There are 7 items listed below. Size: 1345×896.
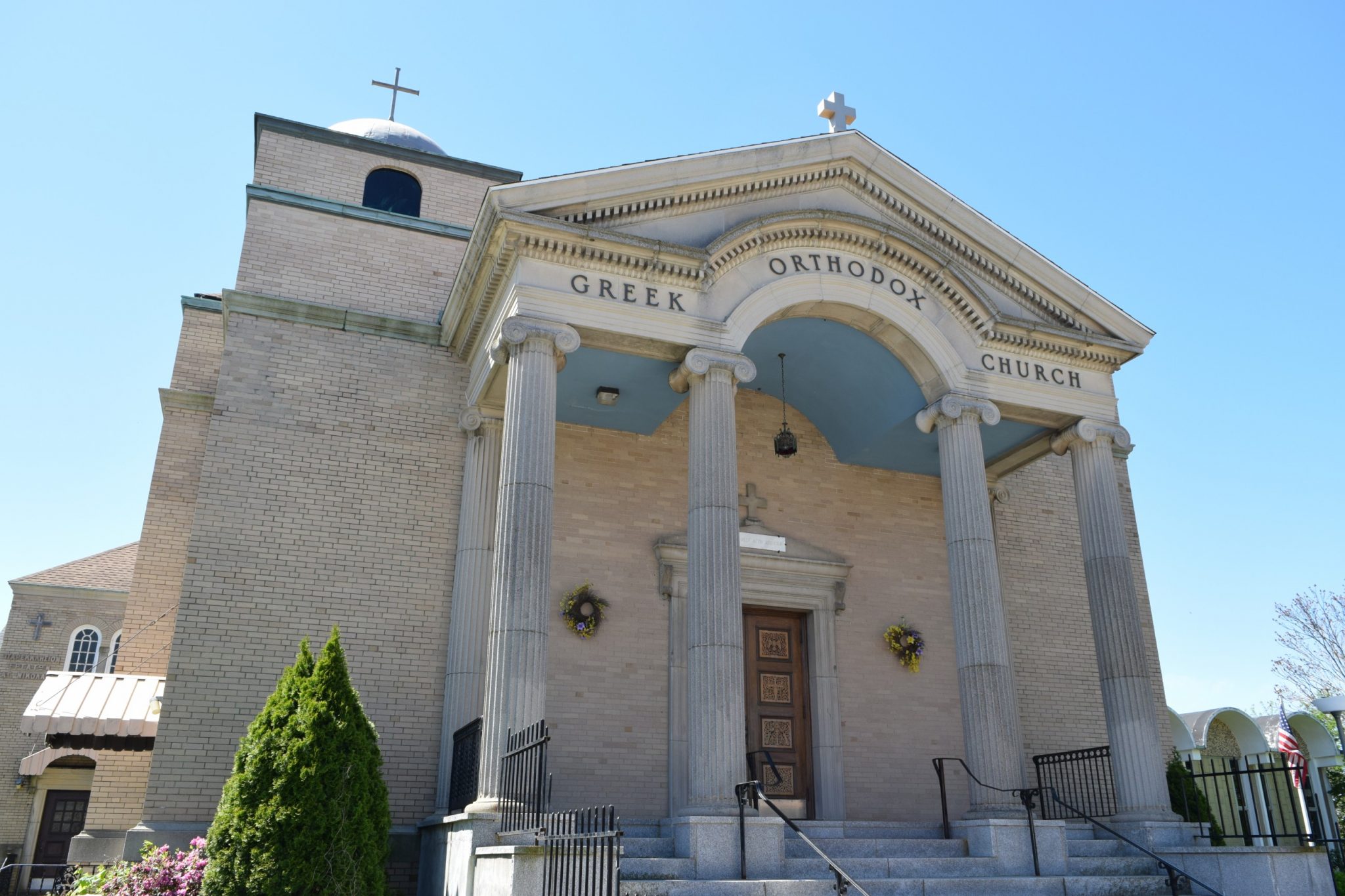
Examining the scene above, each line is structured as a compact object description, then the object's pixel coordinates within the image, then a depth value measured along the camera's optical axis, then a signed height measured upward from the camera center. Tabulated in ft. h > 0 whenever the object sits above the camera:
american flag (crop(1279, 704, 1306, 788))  45.59 +3.42
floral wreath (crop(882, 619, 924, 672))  45.42 +7.13
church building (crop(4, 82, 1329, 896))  32.94 +11.02
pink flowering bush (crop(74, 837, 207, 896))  29.68 -1.72
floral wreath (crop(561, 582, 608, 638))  40.37 +7.53
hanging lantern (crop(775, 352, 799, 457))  42.27 +14.43
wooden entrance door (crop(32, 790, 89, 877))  81.35 -0.84
